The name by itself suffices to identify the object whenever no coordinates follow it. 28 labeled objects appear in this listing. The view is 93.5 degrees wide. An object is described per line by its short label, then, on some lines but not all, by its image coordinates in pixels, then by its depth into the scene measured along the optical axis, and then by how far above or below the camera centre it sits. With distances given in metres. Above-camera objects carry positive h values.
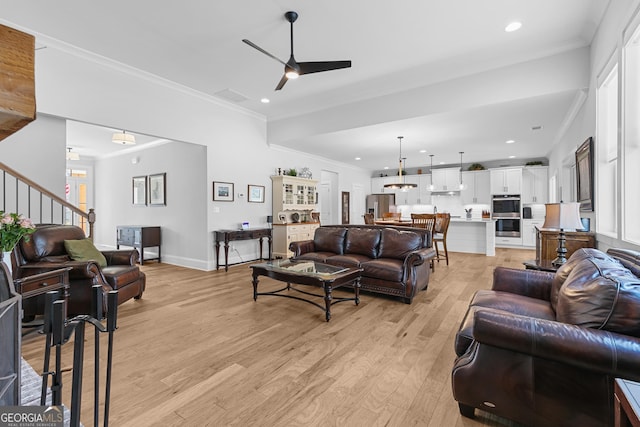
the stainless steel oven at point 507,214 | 8.67 -0.03
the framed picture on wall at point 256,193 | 6.45 +0.44
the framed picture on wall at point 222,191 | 5.71 +0.42
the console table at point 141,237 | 6.27 -0.51
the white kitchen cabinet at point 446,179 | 9.75 +1.13
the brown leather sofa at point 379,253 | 3.63 -0.57
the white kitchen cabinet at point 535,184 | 8.41 +0.82
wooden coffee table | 3.07 -0.68
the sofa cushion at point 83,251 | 3.31 -0.43
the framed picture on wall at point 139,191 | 7.07 +0.54
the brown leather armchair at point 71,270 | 2.92 -0.56
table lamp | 2.86 -0.06
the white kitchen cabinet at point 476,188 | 9.31 +0.79
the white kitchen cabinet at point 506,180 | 8.66 +0.96
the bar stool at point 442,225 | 5.89 -0.23
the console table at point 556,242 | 3.28 -0.32
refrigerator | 11.05 +0.37
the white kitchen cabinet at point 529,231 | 8.39 -0.51
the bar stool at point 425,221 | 5.67 -0.15
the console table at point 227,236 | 5.59 -0.45
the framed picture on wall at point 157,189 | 6.57 +0.53
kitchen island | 6.96 -0.57
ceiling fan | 3.15 +1.56
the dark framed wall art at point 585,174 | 3.42 +0.48
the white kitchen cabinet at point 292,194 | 6.92 +0.47
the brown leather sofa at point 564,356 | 1.31 -0.65
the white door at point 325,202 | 9.67 +0.36
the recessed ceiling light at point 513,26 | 3.33 +2.10
